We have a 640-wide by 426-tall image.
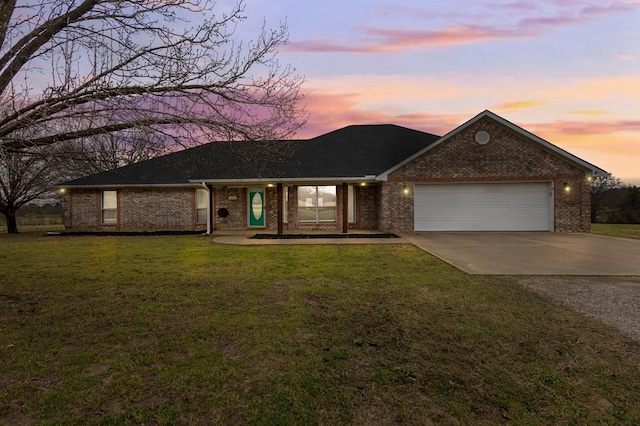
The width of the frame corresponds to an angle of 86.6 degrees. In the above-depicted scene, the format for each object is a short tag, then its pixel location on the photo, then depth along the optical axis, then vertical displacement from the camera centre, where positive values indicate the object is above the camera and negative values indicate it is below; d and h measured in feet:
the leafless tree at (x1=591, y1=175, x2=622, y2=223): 99.66 +3.65
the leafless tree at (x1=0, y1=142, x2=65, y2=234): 64.54 +4.69
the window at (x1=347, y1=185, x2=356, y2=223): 58.49 +0.23
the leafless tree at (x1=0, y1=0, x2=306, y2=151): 14.60 +5.83
